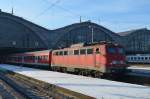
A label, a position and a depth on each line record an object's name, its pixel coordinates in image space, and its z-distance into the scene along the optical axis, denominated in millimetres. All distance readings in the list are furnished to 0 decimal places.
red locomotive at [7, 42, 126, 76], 13801
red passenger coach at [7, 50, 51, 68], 23774
